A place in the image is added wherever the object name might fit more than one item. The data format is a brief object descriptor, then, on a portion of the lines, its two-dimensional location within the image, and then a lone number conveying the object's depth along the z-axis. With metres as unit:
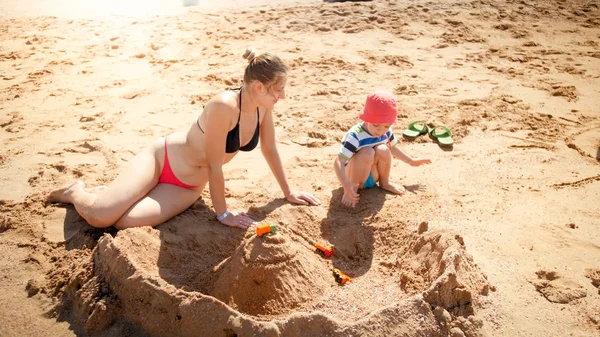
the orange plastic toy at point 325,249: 3.21
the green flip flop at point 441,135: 4.61
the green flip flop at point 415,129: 4.75
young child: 3.51
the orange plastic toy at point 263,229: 2.71
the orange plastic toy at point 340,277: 2.94
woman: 3.17
